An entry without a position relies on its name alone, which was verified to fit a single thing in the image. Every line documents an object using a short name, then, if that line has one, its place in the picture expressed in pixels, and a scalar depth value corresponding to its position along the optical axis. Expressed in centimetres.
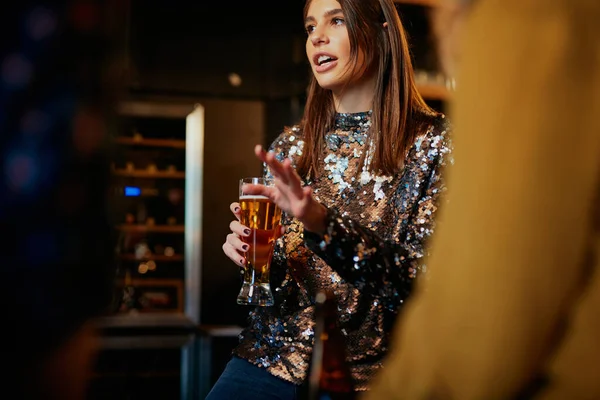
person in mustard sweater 76
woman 180
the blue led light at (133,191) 630
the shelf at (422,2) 454
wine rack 616
